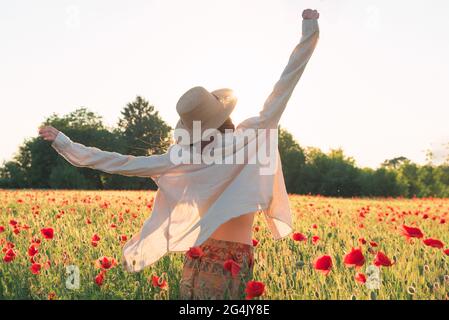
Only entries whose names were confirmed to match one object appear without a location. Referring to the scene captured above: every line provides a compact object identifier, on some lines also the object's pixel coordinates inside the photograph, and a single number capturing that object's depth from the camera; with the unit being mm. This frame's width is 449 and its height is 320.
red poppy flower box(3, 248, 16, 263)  4012
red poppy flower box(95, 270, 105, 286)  3688
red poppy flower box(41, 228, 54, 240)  4317
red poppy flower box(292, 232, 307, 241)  3966
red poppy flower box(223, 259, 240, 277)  2949
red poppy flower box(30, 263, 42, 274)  3824
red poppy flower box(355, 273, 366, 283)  3023
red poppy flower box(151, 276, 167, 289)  3541
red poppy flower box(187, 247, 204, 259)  3164
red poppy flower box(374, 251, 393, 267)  3068
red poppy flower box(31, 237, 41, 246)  4362
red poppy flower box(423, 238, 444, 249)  3393
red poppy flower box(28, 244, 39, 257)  4047
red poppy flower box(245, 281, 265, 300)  2742
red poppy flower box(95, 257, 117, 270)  3795
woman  3256
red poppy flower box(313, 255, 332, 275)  3011
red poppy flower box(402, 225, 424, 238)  3405
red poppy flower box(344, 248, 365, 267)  2992
